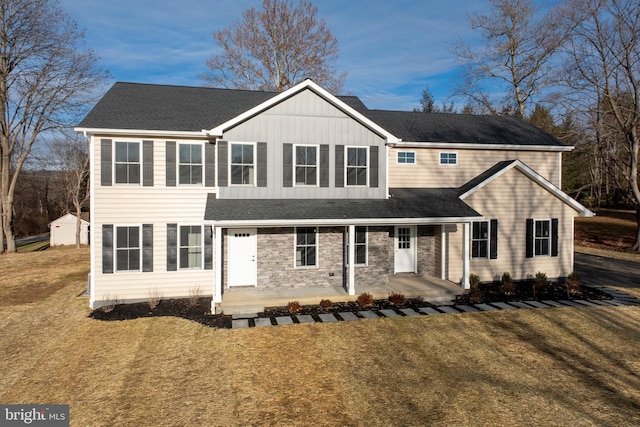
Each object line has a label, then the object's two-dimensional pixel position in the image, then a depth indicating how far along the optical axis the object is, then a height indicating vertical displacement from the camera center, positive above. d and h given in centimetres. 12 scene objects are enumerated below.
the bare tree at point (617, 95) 2178 +714
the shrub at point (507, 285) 1303 -264
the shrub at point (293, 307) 1122 -285
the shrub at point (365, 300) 1170 -276
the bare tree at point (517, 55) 2984 +1238
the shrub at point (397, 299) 1181 -275
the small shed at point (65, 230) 3400 -155
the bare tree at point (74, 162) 2970 +463
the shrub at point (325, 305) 1151 -284
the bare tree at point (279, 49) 2795 +1222
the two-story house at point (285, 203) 1231 +31
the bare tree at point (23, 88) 2353 +818
